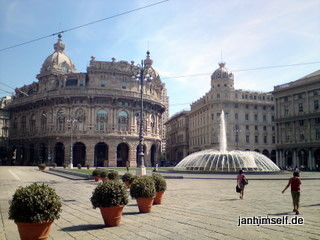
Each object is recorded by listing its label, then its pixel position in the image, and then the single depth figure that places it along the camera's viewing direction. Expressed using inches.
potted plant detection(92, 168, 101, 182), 946.2
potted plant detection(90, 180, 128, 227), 326.0
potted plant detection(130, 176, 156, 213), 403.2
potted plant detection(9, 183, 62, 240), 254.4
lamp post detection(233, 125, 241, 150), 2826.3
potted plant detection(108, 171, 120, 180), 779.3
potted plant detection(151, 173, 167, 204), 468.4
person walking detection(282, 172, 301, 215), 389.1
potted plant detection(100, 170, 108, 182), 899.7
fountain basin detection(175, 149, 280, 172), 1261.6
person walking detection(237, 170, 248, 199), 531.5
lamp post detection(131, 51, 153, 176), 911.0
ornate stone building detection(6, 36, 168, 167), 2378.2
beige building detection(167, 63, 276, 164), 2840.8
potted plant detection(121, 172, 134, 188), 678.2
